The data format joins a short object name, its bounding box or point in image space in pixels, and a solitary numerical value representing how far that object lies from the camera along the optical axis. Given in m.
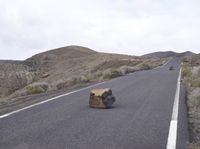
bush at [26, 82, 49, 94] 21.10
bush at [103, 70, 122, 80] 32.19
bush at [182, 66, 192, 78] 29.15
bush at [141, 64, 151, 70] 52.70
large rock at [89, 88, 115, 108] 11.58
